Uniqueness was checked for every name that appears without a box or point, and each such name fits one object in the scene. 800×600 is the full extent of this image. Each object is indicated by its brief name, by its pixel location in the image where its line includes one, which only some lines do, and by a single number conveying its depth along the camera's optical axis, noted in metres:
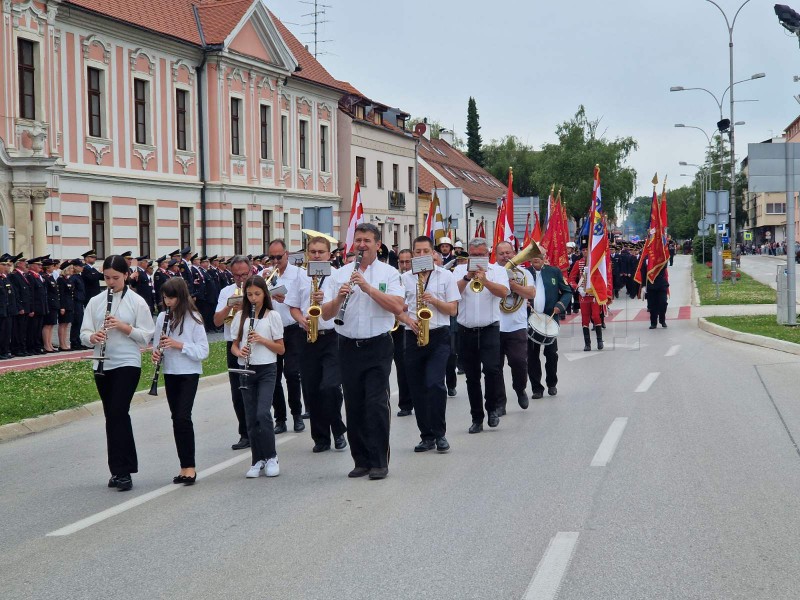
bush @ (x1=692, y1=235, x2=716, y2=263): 67.38
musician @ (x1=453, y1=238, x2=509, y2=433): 10.82
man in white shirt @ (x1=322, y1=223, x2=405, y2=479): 8.56
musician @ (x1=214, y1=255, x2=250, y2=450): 10.15
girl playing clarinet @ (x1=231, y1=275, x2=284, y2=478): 8.88
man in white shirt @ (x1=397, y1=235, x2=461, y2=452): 9.73
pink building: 26.69
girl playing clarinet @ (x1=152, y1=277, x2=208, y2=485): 8.60
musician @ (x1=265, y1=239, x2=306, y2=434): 10.67
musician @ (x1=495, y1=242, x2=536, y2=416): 12.26
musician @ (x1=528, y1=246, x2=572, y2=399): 13.71
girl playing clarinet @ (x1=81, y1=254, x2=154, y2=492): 8.42
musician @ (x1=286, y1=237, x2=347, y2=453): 9.98
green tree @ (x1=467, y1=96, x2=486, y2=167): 110.12
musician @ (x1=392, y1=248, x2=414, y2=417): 12.03
